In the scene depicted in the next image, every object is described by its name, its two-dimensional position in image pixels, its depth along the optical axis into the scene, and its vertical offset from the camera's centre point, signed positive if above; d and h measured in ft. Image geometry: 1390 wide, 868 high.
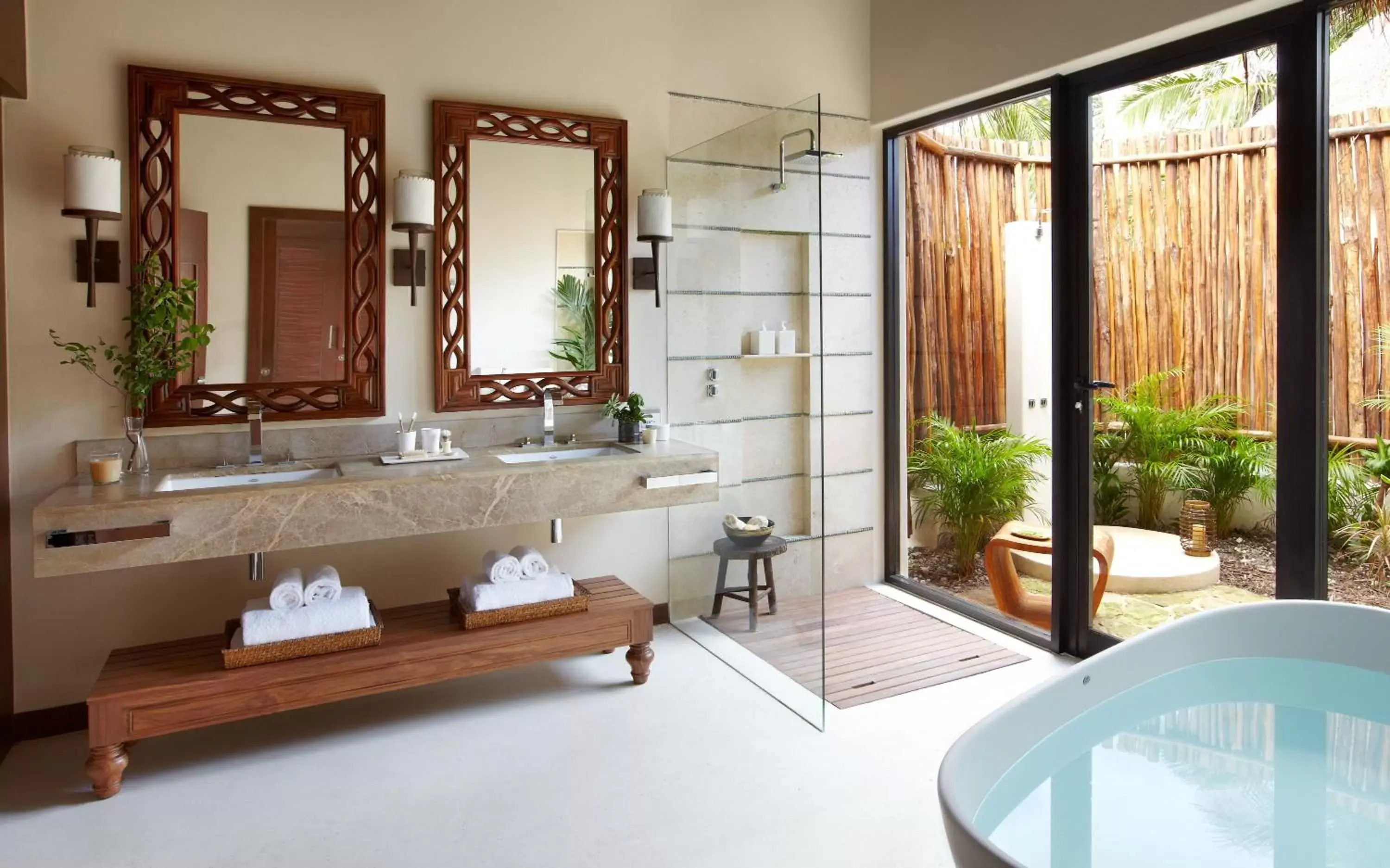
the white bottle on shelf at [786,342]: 11.47 +0.75
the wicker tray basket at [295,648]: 9.72 -2.52
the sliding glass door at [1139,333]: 9.82 +0.83
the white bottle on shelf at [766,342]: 11.63 +0.76
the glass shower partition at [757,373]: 11.09 +0.40
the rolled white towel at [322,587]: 10.25 -1.95
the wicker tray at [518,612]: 10.98 -2.43
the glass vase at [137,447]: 10.49 -0.42
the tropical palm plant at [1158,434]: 11.17 -0.39
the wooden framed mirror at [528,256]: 12.24 +1.98
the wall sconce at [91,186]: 9.95 +2.34
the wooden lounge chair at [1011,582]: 13.08 -2.55
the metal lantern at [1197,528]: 11.05 -1.48
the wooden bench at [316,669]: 9.20 -2.76
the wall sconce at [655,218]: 12.97 +2.54
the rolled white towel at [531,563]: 11.45 -1.89
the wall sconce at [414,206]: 11.55 +2.43
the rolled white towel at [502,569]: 11.23 -1.93
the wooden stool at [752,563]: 11.83 -2.02
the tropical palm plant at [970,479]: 13.38 -1.13
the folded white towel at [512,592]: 11.07 -2.20
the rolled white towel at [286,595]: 10.05 -1.98
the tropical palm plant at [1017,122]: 12.69 +3.89
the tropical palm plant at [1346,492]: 9.58 -0.93
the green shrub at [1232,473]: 10.40 -0.81
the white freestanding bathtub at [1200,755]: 6.28 -2.71
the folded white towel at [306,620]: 9.85 -2.24
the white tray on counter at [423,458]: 11.32 -0.61
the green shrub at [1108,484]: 12.00 -1.04
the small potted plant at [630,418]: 13.04 -0.18
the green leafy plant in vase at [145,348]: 10.48 +0.66
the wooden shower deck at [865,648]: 11.43 -3.30
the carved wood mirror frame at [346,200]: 10.68 +2.38
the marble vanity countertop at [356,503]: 9.00 -1.01
